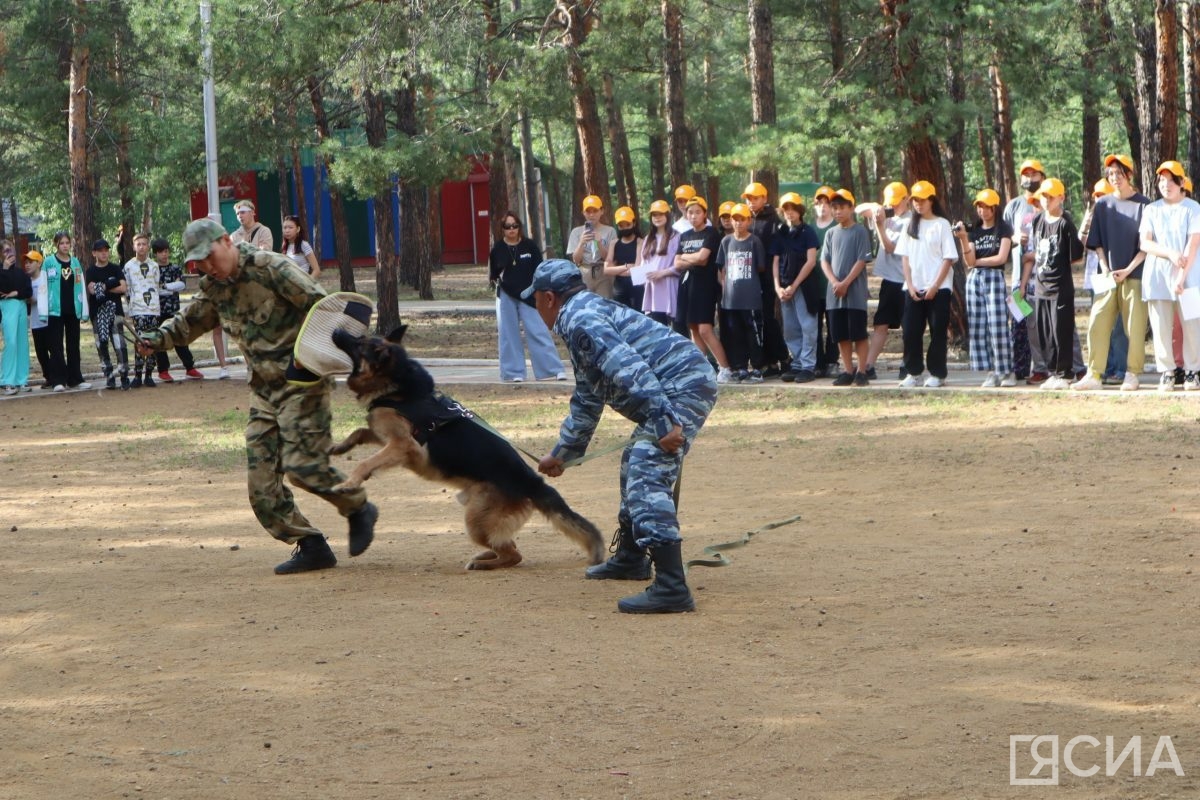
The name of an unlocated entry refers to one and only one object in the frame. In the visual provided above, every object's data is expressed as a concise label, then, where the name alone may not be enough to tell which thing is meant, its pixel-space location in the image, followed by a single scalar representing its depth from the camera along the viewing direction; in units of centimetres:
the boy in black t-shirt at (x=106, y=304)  1714
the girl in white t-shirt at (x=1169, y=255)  1288
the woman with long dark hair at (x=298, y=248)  1603
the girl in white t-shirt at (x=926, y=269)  1420
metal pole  2303
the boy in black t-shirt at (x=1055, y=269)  1383
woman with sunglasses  1631
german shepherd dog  717
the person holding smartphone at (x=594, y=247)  1603
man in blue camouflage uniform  629
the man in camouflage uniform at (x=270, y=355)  736
